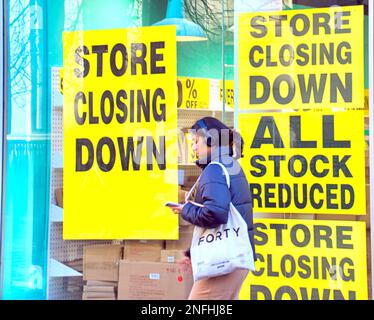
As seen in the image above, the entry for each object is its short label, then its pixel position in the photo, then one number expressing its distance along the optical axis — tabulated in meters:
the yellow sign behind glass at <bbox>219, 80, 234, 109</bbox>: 11.34
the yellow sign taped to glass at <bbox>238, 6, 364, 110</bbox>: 10.88
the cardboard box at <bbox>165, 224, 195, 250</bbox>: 11.31
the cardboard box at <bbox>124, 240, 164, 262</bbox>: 11.48
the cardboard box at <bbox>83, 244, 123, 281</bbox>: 11.68
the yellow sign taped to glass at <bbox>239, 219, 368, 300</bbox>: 10.87
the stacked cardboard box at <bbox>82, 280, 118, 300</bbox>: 11.63
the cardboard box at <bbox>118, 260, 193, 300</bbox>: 11.24
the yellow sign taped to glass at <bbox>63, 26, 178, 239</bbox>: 11.43
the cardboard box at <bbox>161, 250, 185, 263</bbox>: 11.37
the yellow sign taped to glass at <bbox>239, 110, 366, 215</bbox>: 10.85
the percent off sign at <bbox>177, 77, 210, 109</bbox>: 11.33
